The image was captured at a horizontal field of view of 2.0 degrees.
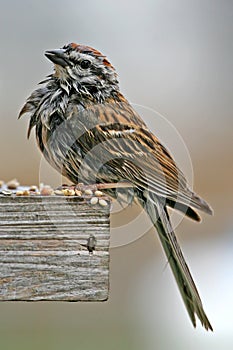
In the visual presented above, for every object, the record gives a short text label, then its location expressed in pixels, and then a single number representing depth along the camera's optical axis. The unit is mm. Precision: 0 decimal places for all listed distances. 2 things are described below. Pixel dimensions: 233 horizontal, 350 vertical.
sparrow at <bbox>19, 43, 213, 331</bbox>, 2625
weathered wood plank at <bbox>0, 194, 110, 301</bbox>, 2564
